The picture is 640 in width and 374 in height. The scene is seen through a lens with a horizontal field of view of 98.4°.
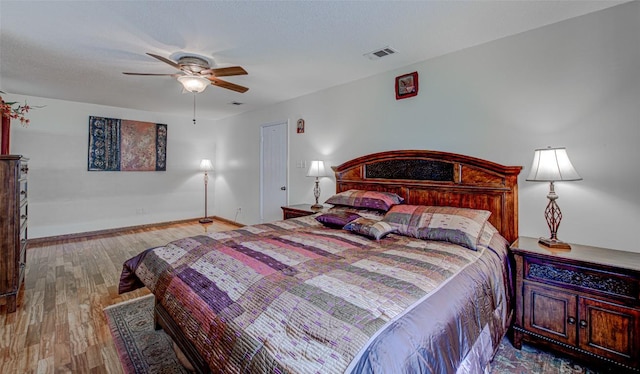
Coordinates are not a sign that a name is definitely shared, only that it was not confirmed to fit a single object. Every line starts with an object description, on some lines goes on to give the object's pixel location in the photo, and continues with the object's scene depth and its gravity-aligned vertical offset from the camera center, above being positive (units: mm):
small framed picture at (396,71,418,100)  3023 +1173
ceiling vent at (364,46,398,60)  2697 +1385
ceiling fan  2766 +1196
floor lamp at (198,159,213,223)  6154 +334
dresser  2373 -375
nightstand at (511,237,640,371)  1621 -706
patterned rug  1769 -1138
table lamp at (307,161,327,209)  3789 +268
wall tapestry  5043 +835
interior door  4777 +338
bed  949 -459
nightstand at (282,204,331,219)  3561 -278
